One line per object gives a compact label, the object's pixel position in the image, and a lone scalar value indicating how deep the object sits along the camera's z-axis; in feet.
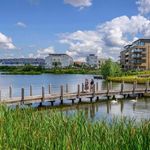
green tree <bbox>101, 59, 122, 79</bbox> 163.02
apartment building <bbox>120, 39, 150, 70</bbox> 245.08
